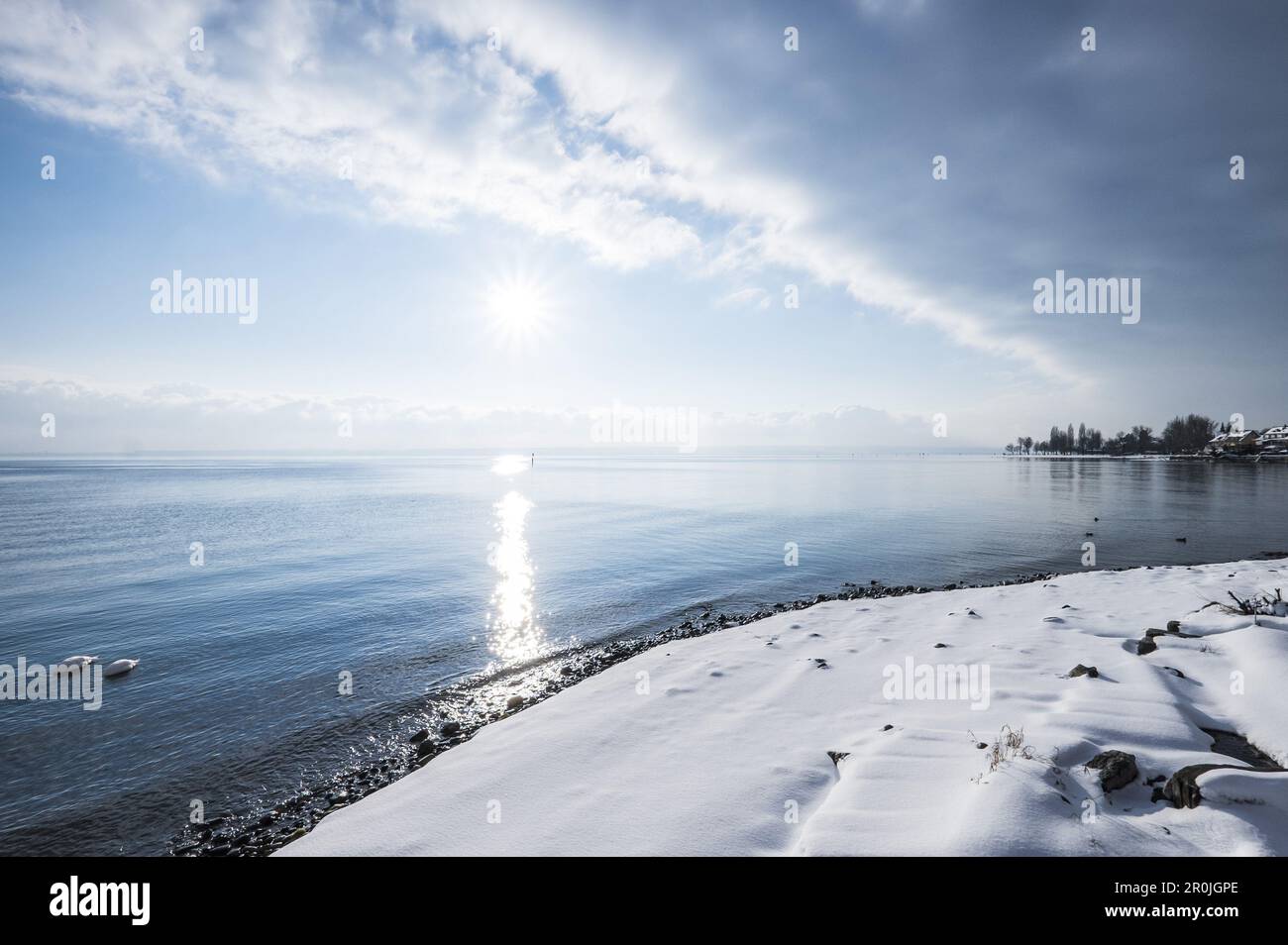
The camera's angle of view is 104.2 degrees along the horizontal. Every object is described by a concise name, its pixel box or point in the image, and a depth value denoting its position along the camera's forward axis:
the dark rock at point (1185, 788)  5.97
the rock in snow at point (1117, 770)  6.49
